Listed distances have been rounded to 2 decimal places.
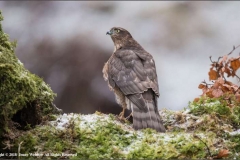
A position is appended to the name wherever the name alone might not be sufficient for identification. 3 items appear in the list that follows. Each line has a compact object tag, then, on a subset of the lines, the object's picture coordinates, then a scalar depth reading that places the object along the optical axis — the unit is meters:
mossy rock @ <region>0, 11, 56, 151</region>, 7.67
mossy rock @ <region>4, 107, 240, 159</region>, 7.73
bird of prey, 9.55
